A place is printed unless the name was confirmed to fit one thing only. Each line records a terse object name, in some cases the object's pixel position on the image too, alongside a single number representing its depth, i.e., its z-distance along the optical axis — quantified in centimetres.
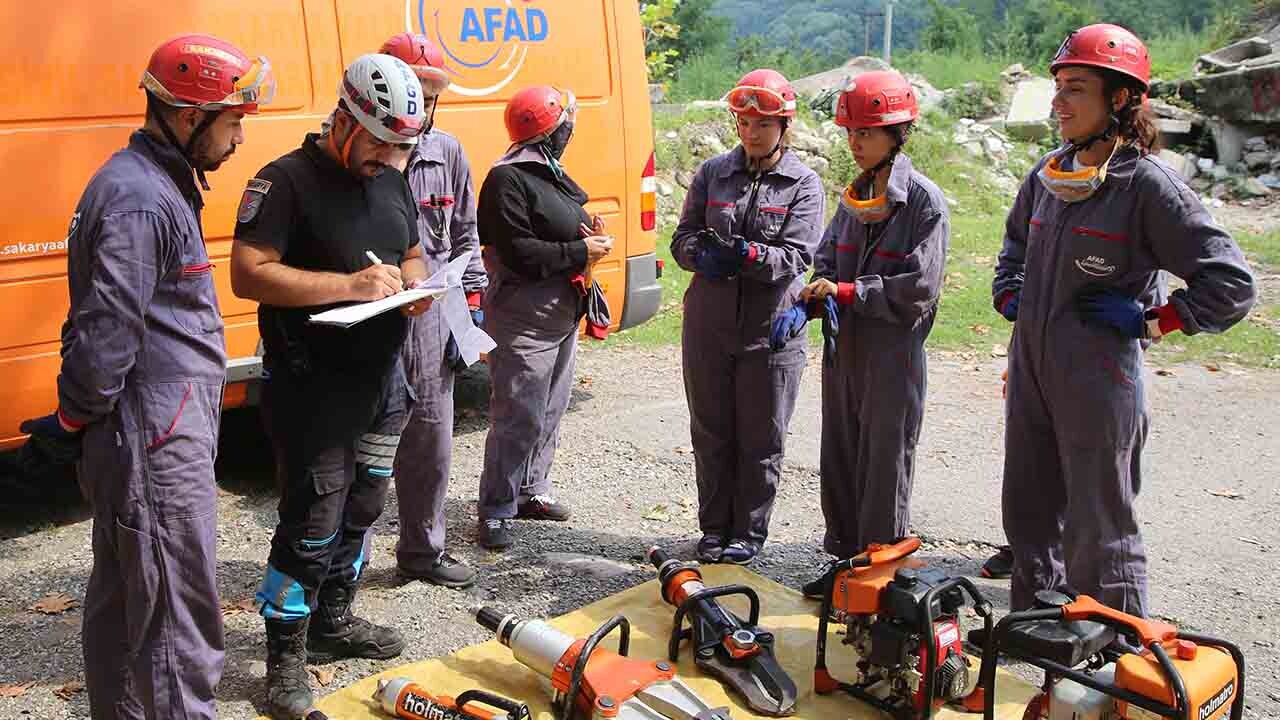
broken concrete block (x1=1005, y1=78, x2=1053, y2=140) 1848
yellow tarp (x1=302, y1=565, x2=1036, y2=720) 393
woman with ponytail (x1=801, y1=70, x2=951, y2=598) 463
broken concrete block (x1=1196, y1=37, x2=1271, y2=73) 1897
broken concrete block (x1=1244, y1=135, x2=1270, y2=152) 1720
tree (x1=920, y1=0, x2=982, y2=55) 2850
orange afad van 505
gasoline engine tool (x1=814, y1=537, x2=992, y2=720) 357
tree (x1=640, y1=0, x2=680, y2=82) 1559
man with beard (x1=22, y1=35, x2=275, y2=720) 309
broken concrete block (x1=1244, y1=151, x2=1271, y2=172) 1692
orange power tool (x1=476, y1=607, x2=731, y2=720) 365
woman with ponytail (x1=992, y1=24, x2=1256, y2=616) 394
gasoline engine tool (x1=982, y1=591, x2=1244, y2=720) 294
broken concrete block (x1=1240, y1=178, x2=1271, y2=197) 1611
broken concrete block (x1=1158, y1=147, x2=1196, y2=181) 1689
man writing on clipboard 365
